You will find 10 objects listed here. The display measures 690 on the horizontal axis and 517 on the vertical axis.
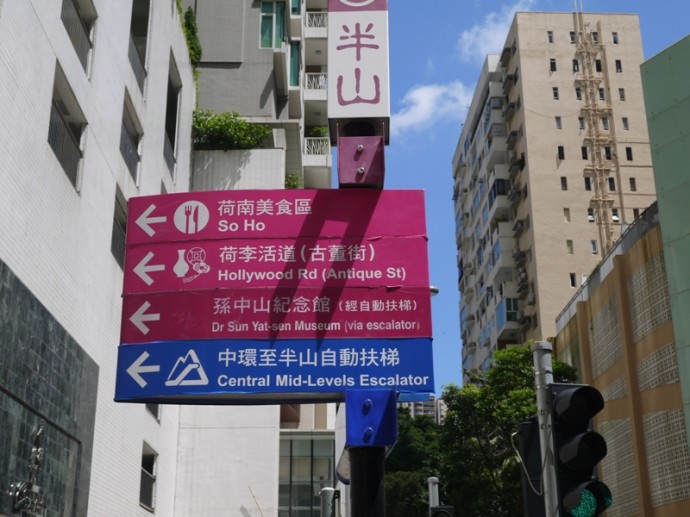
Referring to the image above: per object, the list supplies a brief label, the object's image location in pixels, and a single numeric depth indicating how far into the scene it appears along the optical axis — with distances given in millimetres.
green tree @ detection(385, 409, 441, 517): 52750
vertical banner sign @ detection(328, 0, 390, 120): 7250
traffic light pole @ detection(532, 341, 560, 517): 6410
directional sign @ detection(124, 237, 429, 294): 7199
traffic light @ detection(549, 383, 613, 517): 5793
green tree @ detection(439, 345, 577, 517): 34906
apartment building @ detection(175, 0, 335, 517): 27609
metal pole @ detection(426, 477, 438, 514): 18703
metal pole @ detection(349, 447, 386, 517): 5977
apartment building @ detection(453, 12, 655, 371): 53969
